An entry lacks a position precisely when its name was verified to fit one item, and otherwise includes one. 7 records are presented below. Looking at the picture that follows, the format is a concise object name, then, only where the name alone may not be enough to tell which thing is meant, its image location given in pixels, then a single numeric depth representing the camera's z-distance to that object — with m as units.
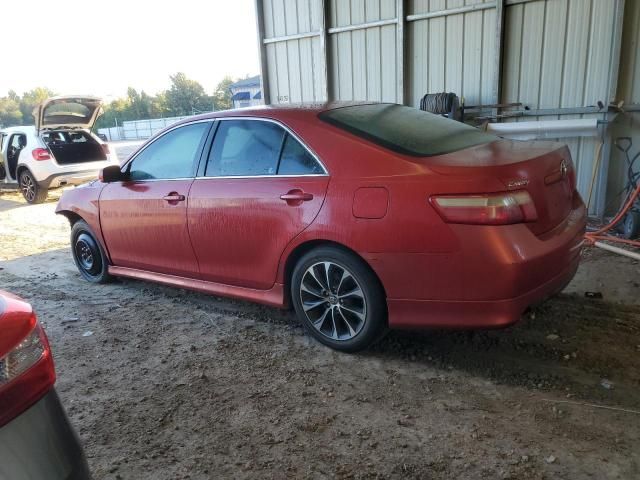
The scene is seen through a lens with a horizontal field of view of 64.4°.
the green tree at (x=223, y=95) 62.81
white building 47.25
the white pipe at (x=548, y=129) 6.23
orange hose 5.18
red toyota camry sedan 2.63
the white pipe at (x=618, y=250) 4.74
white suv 10.52
